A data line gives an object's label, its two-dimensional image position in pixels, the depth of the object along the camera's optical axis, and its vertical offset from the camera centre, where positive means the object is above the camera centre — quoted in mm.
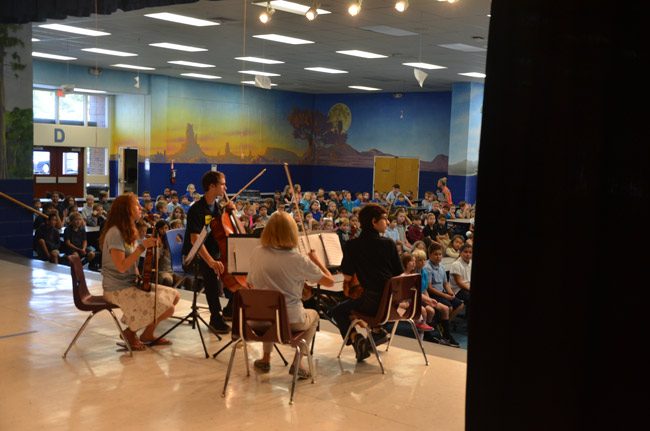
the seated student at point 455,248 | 11906 -1523
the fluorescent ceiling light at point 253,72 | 19000 +1838
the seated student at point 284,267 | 4828 -783
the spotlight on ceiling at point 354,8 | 8609 +1615
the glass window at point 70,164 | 21234 -787
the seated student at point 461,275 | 9258 -1519
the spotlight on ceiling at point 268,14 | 9133 +1650
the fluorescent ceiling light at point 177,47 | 15134 +1940
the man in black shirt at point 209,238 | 6066 -782
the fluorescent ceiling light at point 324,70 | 18456 +1938
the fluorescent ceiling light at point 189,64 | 18123 +1914
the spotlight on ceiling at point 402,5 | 8292 +1635
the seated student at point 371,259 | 5430 -798
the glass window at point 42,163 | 20656 -772
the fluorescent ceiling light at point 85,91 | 20469 +1283
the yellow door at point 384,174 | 24109 -776
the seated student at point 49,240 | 11531 -1627
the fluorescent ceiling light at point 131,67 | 19438 +1905
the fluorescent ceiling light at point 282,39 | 13477 +1958
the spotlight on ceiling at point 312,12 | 8836 +1604
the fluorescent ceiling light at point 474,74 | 18203 +1954
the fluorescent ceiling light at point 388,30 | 12305 +2000
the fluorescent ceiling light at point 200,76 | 21047 +1883
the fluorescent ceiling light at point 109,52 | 16488 +1925
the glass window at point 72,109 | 20953 +763
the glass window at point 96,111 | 21656 +775
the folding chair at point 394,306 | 5254 -1114
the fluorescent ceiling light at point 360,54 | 15172 +1966
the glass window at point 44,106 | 20188 +787
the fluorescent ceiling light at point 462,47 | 13834 +1996
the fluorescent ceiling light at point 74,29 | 13499 +1968
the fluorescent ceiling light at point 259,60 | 16636 +1909
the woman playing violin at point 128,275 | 5512 -1030
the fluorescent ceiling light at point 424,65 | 16922 +1962
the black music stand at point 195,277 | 5691 -1103
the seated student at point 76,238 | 11367 -1561
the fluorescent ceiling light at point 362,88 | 22720 +1891
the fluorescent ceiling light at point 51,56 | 17919 +1927
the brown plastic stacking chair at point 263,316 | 4629 -1066
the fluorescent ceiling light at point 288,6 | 10219 +1935
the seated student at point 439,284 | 9000 -1601
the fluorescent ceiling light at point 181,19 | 11798 +1972
